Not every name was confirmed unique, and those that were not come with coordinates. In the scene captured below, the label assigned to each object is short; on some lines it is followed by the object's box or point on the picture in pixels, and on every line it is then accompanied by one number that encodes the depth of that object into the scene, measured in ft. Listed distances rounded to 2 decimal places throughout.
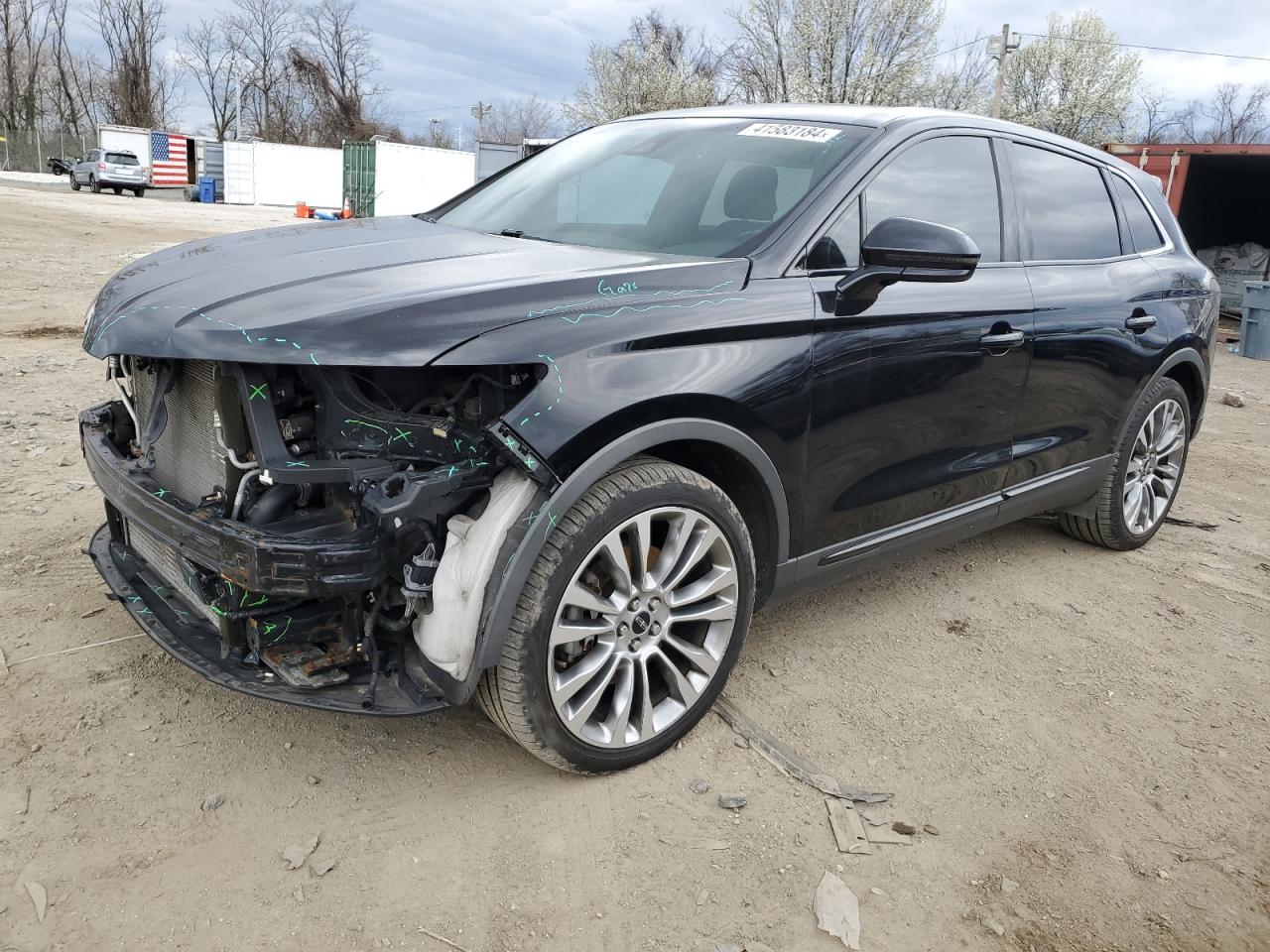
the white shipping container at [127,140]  135.03
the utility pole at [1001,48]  111.24
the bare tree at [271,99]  212.23
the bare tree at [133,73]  204.95
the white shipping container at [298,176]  135.85
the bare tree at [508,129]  278.67
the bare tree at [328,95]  208.33
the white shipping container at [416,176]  105.19
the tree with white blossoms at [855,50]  122.42
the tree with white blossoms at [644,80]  138.51
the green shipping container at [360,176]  101.55
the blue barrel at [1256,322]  40.32
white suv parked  120.78
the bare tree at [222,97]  220.64
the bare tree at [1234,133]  170.19
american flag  142.41
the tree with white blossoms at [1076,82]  146.30
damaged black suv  7.40
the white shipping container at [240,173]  133.69
